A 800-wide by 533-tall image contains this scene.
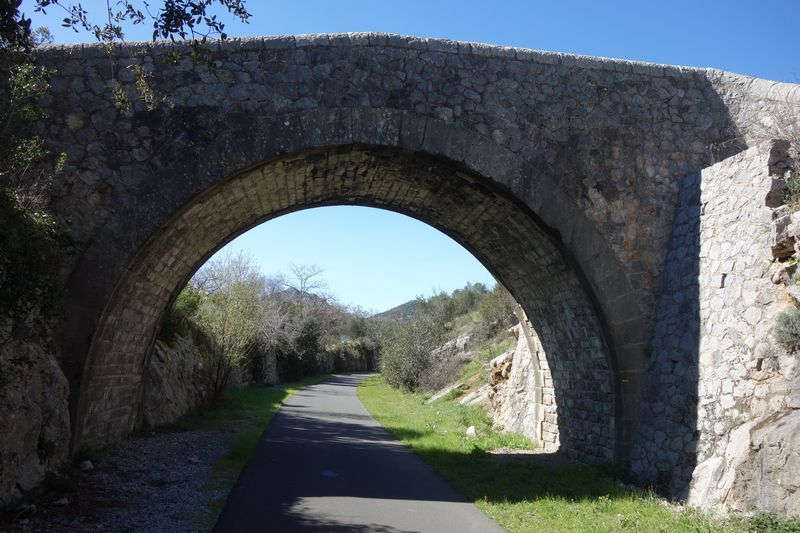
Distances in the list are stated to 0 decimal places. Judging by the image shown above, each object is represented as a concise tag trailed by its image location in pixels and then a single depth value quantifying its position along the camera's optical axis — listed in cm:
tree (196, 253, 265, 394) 1669
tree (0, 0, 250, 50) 483
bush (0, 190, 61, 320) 520
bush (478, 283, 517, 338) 2473
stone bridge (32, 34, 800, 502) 793
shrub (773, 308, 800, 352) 604
